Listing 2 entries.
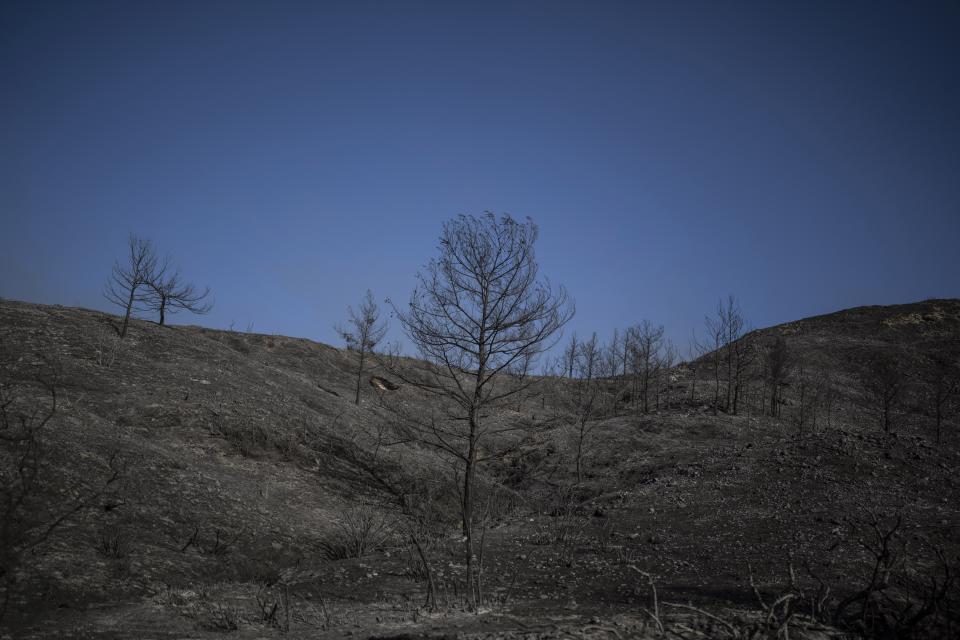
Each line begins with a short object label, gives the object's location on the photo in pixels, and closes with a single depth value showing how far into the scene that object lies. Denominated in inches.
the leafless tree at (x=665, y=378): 1378.9
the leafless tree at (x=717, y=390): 1254.9
